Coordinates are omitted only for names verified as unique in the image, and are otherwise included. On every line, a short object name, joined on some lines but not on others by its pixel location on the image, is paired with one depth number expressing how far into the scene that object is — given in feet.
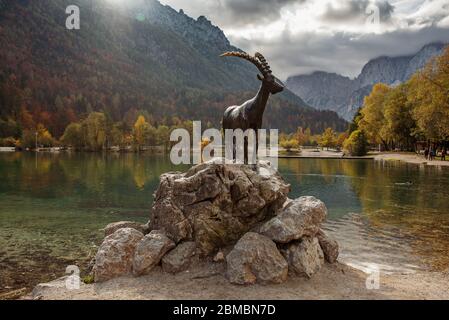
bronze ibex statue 48.73
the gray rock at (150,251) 40.55
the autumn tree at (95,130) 461.37
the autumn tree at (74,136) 466.29
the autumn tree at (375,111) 338.30
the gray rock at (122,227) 48.82
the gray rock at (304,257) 39.91
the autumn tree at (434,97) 203.00
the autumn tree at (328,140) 492.45
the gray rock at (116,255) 40.70
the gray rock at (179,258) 40.81
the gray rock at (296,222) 41.32
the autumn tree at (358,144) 336.29
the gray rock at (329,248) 44.88
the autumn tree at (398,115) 294.46
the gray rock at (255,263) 38.24
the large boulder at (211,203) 43.32
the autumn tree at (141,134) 492.08
